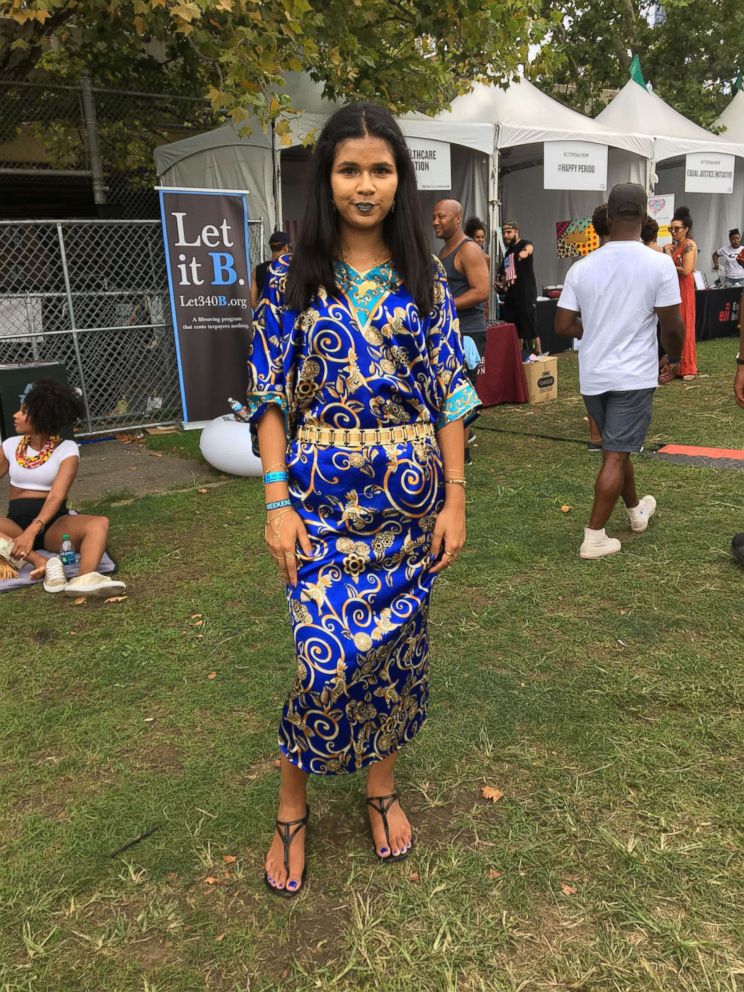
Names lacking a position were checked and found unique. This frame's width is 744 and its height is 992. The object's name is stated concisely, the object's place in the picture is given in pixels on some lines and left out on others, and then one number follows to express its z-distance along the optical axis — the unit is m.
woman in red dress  10.48
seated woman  4.68
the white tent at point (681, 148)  15.13
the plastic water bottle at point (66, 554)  4.69
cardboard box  9.51
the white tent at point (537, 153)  12.87
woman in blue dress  2.02
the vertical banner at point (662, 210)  14.55
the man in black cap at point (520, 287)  11.93
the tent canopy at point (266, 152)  9.83
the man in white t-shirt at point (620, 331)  4.38
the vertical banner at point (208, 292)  8.41
